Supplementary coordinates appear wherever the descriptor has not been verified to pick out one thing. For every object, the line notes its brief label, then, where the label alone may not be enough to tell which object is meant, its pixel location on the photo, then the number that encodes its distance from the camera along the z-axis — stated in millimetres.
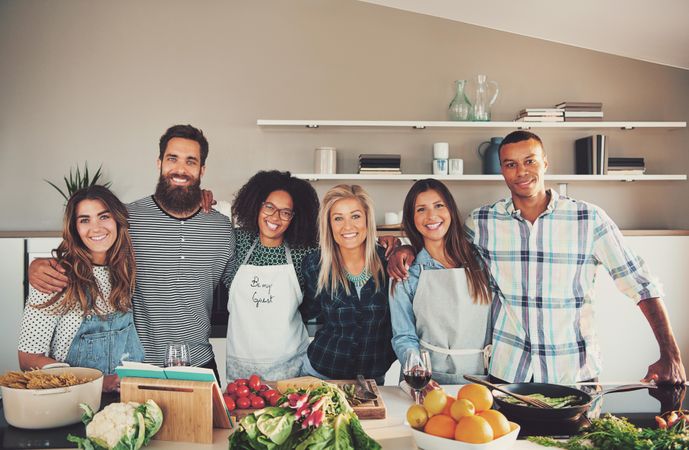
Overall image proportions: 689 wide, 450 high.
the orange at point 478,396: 1320
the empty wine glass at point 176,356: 1554
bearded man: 2326
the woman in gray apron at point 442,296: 2104
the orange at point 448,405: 1311
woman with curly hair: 2303
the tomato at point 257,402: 1637
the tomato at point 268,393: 1673
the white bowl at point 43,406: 1409
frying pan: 1429
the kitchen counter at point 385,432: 1368
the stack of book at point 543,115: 4547
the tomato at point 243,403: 1634
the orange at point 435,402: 1314
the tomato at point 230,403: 1618
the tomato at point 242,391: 1657
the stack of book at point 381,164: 4457
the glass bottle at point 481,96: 4582
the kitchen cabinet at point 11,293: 4035
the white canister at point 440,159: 4477
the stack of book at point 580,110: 4559
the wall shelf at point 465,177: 4398
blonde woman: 2201
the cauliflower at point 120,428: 1285
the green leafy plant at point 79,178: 4520
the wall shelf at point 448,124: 4473
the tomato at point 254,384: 1709
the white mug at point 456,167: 4496
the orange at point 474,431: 1213
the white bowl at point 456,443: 1215
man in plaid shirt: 2195
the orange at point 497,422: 1253
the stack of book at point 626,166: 4535
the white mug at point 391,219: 4422
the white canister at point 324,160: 4465
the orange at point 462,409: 1271
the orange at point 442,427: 1269
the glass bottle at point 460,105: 4562
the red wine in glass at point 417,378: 1599
